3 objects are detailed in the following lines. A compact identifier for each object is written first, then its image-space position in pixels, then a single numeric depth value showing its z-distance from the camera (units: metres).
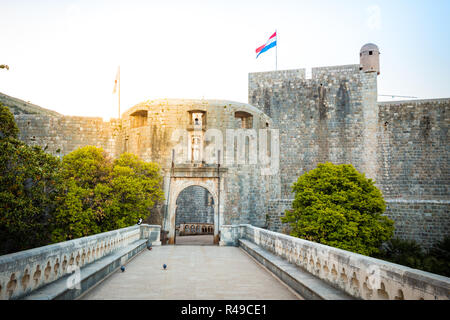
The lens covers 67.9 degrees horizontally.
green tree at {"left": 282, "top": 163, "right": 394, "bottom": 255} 14.59
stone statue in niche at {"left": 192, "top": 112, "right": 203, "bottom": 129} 25.42
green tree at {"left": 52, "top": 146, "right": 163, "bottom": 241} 13.37
